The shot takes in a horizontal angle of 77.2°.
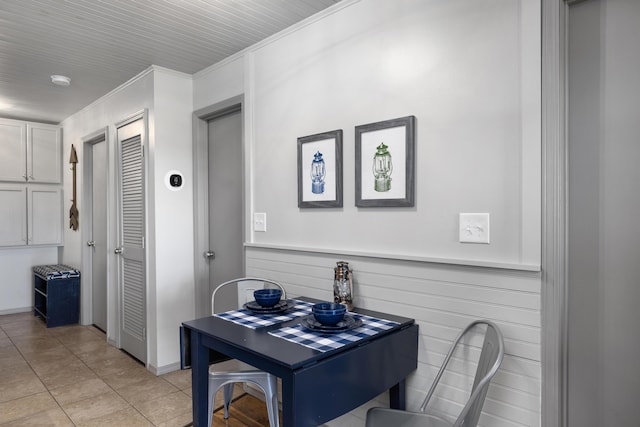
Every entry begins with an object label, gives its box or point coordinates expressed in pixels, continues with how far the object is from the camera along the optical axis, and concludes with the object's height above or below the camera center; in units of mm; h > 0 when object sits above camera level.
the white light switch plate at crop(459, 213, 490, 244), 1675 -79
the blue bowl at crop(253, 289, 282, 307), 2025 -441
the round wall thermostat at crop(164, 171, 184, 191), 3242 +249
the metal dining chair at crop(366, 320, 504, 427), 1272 -667
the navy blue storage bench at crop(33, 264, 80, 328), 4523 -964
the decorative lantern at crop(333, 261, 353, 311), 2082 -397
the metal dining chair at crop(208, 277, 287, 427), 1978 -864
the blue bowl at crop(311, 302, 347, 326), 1692 -445
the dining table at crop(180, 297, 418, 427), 1379 -562
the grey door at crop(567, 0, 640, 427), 1405 -19
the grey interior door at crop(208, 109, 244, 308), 3109 +97
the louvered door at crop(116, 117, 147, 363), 3371 -271
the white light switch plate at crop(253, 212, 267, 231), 2762 -75
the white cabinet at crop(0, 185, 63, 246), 4770 -44
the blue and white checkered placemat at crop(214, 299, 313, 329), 1846 -521
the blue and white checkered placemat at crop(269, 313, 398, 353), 1527 -513
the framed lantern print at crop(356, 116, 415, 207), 1922 +235
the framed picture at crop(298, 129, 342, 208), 2264 +235
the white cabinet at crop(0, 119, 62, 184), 4680 +723
